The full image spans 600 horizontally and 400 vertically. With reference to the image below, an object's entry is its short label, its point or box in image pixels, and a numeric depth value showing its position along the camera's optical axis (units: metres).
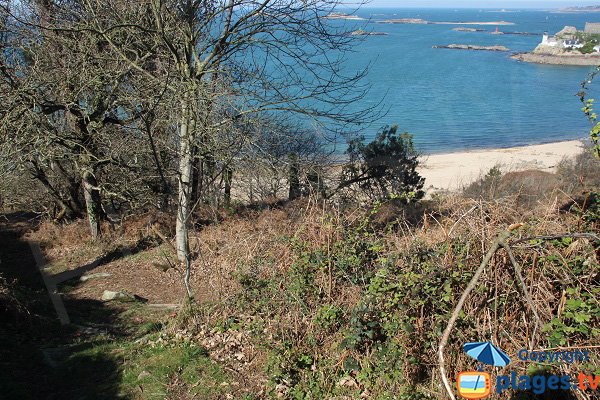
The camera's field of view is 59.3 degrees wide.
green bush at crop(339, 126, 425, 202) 15.66
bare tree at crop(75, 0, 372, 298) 9.69
